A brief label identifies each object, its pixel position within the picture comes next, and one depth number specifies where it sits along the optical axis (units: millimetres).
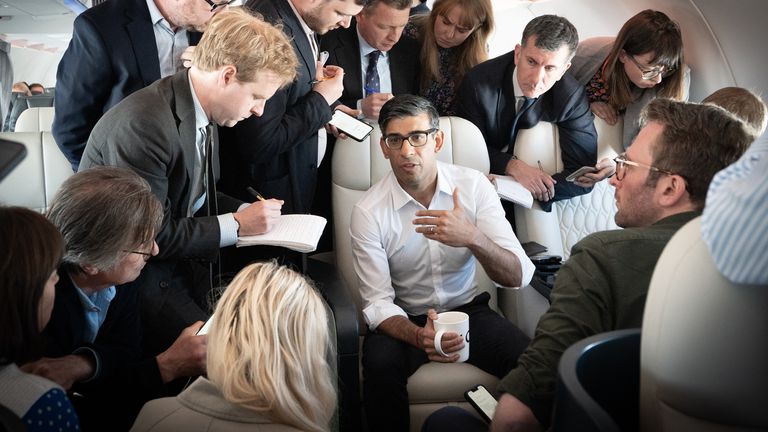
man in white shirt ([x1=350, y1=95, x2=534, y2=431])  2371
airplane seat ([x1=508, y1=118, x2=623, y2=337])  3154
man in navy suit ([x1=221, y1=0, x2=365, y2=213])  2699
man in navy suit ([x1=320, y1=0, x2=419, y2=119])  3014
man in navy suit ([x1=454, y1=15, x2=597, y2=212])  3012
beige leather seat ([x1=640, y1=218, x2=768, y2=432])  1005
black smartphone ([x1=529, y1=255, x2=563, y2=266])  2828
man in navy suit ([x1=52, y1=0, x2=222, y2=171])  2523
